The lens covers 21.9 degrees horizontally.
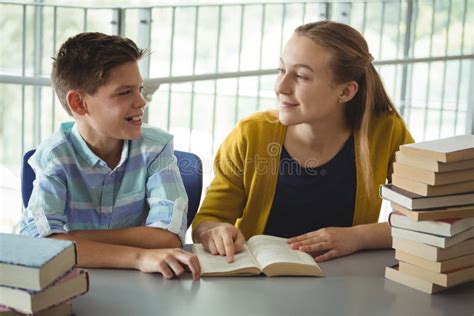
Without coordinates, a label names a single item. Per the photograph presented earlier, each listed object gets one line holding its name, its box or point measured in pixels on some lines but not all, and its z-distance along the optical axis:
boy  2.32
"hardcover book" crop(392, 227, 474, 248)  2.10
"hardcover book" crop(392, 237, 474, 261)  2.11
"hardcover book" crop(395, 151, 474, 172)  2.08
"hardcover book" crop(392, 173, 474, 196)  2.10
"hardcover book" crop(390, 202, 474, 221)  2.10
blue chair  2.53
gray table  1.98
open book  2.13
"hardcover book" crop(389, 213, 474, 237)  2.09
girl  2.52
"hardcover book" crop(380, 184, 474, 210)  2.10
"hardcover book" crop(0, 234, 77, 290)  1.84
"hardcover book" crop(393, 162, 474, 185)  2.09
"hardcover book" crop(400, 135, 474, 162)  2.08
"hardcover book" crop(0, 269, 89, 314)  1.84
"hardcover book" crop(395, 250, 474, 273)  2.11
